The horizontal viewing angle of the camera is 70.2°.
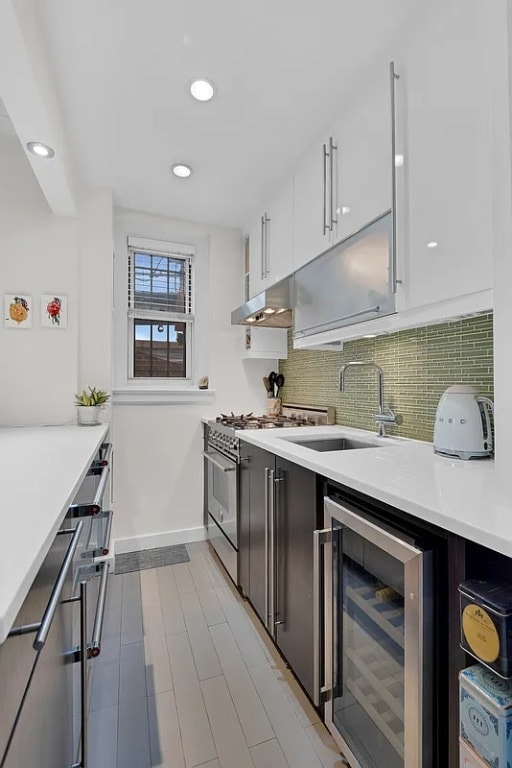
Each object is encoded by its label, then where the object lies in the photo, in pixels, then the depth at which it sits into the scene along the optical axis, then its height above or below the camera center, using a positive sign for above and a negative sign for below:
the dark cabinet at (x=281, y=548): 1.33 -0.72
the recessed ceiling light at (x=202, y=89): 1.54 +1.28
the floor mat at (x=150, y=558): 2.43 -1.23
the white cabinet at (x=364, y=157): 1.38 +0.93
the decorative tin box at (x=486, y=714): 0.62 -0.59
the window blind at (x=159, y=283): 2.85 +0.80
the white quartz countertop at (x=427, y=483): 0.70 -0.27
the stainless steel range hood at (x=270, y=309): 2.15 +0.46
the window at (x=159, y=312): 2.85 +0.56
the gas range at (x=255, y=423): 2.19 -0.27
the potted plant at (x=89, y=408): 2.22 -0.16
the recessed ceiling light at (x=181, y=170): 2.15 +1.28
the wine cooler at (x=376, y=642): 0.80 -0.71
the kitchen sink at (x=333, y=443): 1.89 -0.33
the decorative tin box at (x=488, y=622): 0.63 -0.43
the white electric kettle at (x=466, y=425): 1.22 -0.15
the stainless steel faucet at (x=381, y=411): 1.78 -0.14
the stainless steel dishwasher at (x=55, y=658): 0.54 -0.56
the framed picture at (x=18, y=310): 2.18 +0.43
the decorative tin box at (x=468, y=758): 0.66 -0.70
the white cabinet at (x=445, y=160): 1.03 +0.69
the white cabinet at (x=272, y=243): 2.16 +0.92
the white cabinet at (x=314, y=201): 1.74 +0.93
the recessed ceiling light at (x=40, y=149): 1.59 +1.04
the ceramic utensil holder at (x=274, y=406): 3.00 -0.20
